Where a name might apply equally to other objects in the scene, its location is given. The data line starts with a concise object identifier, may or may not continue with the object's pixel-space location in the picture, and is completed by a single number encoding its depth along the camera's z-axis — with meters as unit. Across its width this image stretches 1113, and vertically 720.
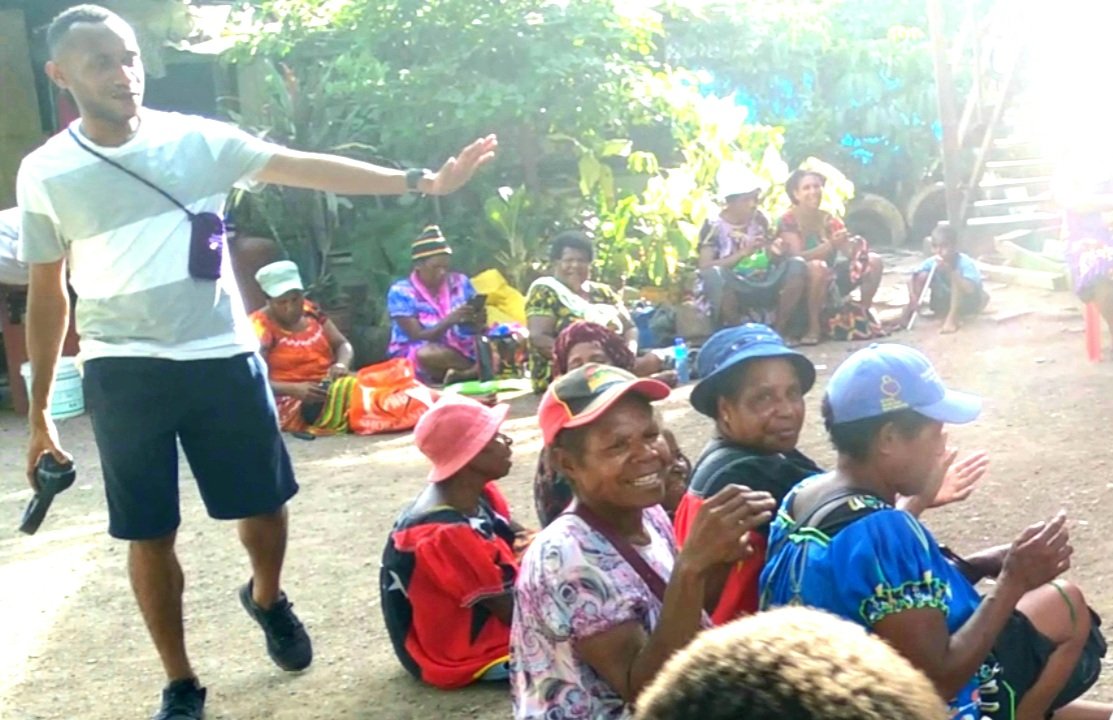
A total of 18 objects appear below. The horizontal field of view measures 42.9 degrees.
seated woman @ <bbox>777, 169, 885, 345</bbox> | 9.77
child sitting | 9.78
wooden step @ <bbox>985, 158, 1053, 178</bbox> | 13.46
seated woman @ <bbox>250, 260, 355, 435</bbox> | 8.09
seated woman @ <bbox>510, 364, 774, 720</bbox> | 2.51
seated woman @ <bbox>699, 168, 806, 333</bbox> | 9.60
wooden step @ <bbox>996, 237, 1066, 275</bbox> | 11.18
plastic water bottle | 8.62
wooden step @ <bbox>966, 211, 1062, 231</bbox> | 12.78
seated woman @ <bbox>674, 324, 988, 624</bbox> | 3.27
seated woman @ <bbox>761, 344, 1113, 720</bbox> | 2.53
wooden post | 10.09
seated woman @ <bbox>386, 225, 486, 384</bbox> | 8.93
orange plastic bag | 8.00
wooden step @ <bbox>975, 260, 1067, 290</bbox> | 10.80
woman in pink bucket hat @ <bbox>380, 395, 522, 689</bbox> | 3.95
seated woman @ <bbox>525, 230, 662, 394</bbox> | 7.57
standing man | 3.62
